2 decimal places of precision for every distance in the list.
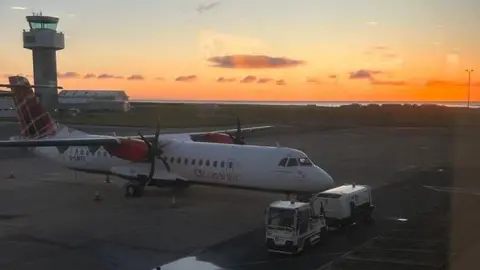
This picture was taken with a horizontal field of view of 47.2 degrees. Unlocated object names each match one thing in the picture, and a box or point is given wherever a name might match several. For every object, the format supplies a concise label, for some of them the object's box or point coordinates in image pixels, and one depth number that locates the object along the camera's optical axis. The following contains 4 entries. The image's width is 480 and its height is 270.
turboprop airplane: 23.06
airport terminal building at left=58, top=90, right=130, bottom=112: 125.88
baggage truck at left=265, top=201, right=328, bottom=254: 15.87
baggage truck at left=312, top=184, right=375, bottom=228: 18.83
